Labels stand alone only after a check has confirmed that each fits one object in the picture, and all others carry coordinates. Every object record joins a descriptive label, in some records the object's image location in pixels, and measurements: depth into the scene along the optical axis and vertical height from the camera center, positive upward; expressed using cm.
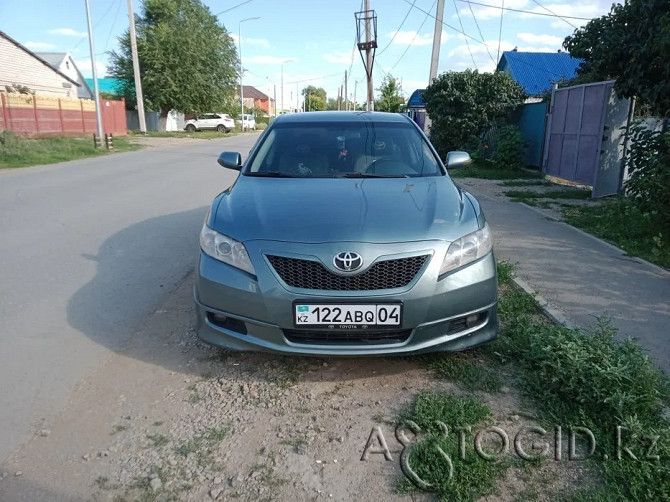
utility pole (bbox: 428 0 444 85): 1677 +289
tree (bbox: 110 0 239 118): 3925 +475
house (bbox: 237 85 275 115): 10209 +524
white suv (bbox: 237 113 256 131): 5788 +20
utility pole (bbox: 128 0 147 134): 3030 +293
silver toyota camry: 279 -80
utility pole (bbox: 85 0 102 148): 2162 +161
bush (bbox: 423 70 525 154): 1590 +76
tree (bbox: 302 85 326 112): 11831 +623
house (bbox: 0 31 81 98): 3134 +310
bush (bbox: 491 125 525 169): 1412 -63
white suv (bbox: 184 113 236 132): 4697 +10
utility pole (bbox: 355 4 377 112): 2528 +388
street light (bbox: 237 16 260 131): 4730 +356
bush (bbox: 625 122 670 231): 595 -53
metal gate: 955 -6
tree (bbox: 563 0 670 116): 663 +109
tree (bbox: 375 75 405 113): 4275 +246
